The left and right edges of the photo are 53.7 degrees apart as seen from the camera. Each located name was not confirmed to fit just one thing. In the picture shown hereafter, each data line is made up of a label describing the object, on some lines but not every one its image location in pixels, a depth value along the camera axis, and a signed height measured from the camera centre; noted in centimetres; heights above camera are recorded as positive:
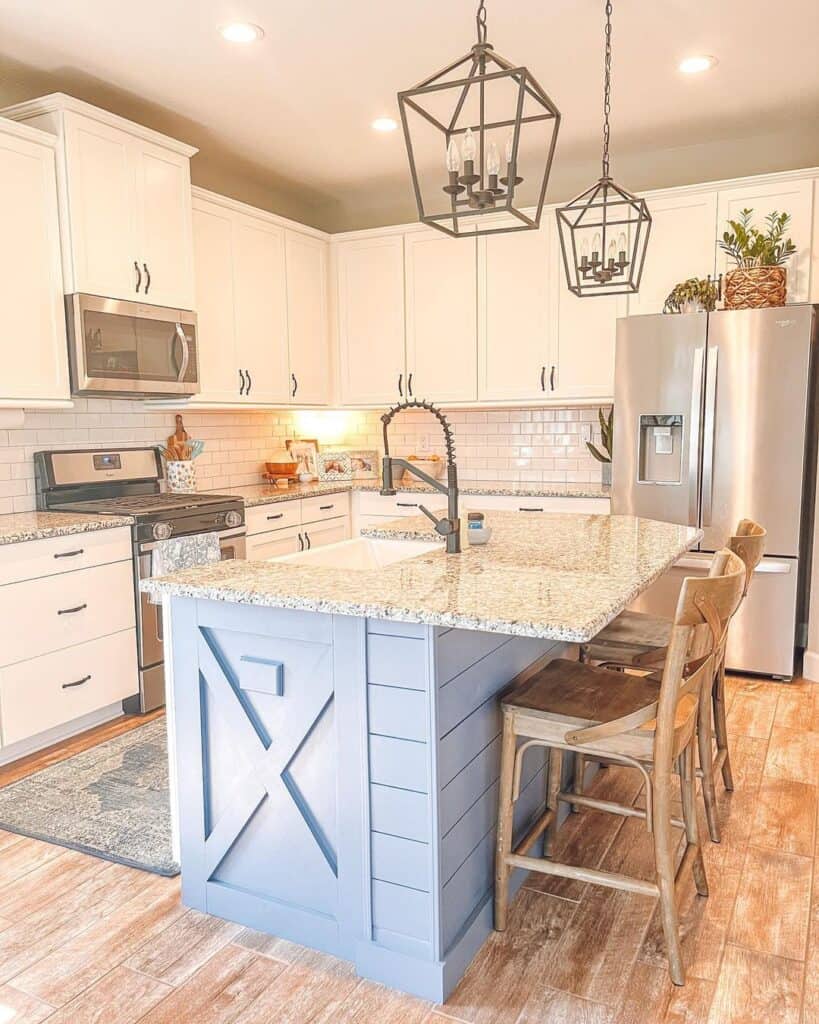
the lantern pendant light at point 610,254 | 243 +54
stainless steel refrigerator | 383 -9
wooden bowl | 518 -27
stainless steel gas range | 364 -37
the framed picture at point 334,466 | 534 -26
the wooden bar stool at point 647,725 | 180 -71
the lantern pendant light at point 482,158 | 157 +54
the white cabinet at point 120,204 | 347 +102
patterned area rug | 256 -131
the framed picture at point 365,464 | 551 -26
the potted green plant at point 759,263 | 391 +79
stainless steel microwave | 356 +36
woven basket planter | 390 +66
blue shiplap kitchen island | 180 -75
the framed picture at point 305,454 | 537 -18
